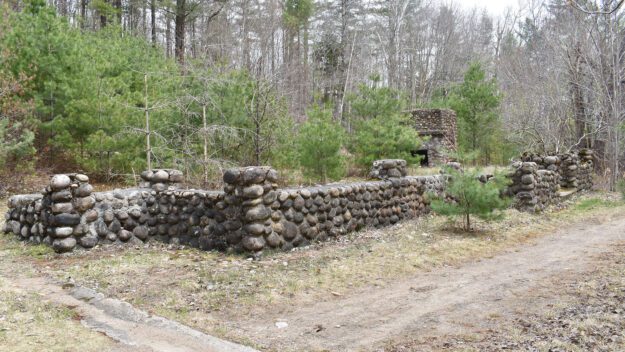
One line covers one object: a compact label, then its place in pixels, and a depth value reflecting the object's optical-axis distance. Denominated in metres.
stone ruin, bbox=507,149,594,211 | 11.47
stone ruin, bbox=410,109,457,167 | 21.90
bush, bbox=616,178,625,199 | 11.12
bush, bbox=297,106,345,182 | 12.41
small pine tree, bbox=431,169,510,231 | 8.66
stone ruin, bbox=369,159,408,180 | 10.25
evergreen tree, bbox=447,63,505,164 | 23.00
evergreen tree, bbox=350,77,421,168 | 15.09
